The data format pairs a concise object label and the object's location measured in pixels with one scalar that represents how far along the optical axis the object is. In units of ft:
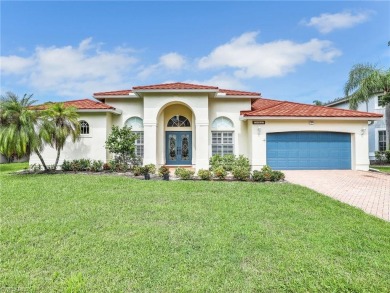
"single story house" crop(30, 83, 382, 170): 55.06
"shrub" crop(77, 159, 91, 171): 53.21
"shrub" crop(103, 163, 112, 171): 52.34
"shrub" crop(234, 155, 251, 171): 51.53
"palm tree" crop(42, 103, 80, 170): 47.44
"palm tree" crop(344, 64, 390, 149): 68.28
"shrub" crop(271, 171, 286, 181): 39.93
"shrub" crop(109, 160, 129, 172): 51.30
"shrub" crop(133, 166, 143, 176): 46.21
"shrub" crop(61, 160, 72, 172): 52.54
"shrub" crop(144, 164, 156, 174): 46.76
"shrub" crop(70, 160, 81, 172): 52.24
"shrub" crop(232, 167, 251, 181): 40.41
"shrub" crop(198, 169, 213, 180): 40.93
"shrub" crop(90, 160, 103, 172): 52.21
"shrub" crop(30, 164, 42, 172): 52.32
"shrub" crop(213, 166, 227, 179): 41.06
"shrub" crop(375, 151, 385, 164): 74.95
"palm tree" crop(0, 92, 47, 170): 41.93
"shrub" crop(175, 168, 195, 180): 41.73
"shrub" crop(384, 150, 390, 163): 73.09
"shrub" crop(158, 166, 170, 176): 42.78
